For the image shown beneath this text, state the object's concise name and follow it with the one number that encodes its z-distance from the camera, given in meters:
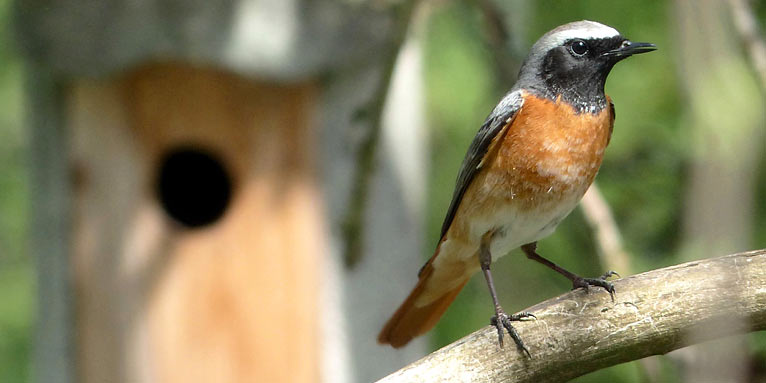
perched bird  5.89
